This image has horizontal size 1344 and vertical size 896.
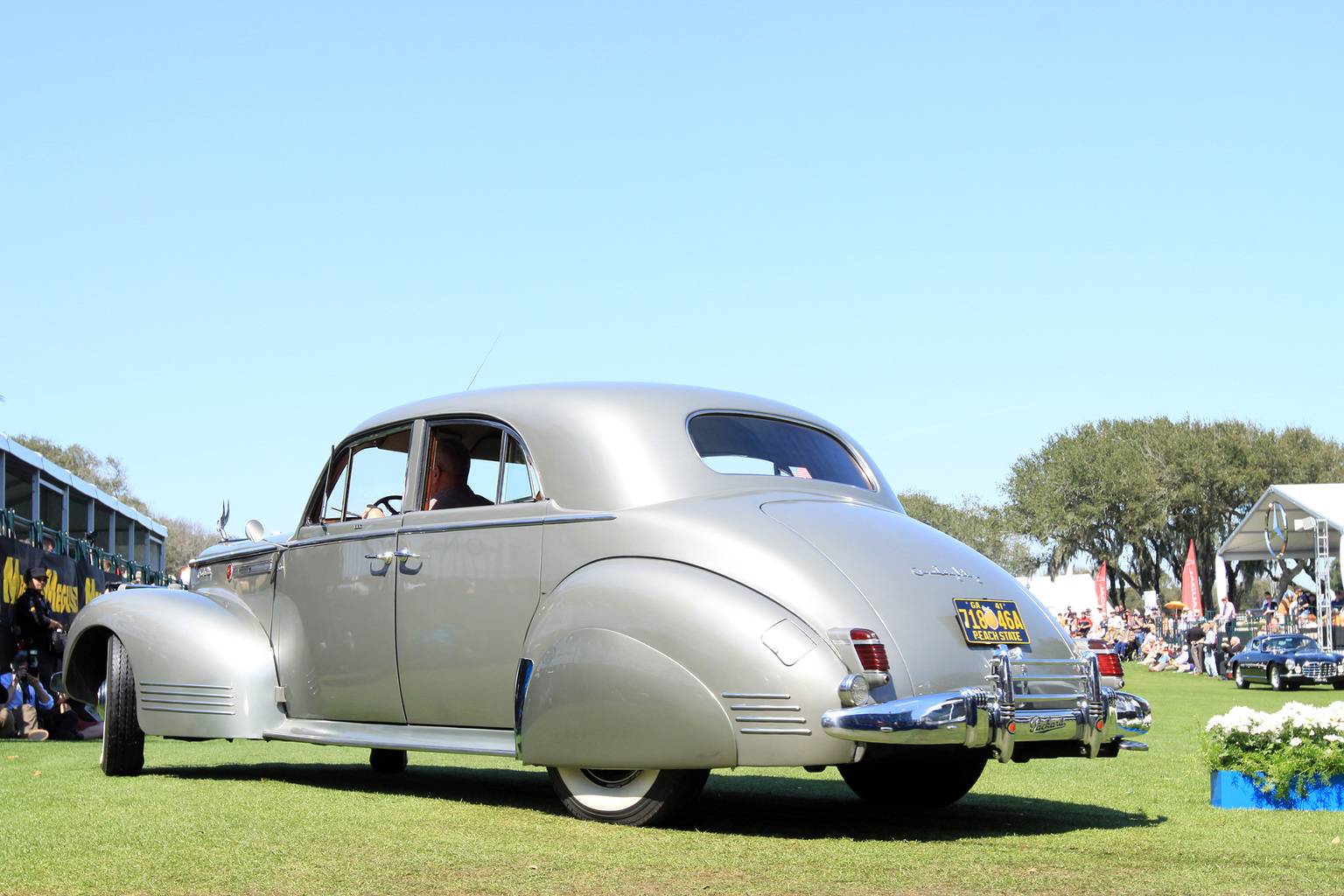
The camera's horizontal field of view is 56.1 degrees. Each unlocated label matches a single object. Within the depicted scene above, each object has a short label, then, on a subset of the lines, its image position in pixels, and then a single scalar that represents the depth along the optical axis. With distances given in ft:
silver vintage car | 16.16
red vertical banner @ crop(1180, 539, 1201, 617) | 121.08
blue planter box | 20.30
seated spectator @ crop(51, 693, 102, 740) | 40.06
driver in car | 21.49
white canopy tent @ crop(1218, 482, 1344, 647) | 110.32
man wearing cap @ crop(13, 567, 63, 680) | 40.91
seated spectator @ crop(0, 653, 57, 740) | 38.29
